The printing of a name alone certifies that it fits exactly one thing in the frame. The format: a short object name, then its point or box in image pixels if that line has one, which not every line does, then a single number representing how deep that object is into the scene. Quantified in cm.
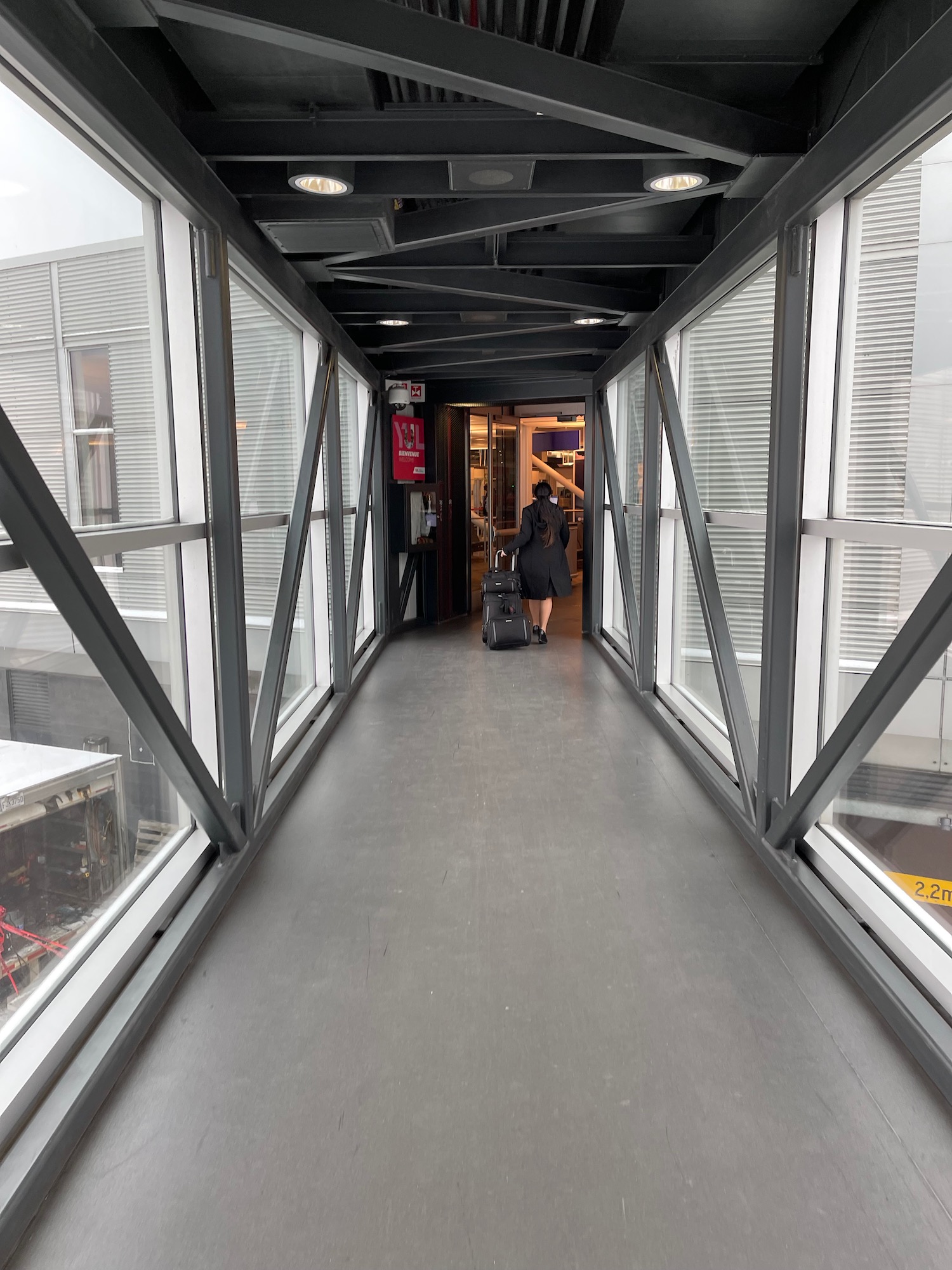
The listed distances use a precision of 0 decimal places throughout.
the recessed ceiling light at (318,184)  349
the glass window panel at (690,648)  557
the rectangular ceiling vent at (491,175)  340
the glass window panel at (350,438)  772
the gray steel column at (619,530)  725
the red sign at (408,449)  967
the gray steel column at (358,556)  709
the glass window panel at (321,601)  626
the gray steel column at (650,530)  608
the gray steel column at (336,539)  597
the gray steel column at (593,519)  921
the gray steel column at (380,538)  914
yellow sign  289
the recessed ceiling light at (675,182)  350
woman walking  927
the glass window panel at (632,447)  734
